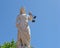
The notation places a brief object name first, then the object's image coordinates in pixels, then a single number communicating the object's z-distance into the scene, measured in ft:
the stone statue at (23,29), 38.42
